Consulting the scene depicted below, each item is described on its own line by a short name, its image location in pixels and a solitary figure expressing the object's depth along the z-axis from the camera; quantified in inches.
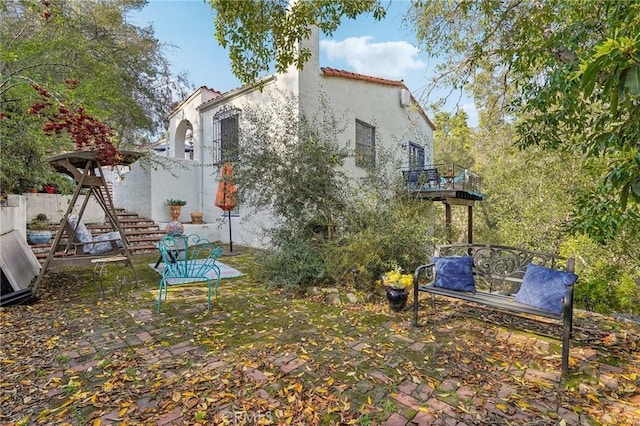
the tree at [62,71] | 208.7
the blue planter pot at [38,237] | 282.0
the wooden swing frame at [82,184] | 180.4
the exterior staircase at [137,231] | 337.7
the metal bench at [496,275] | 122.0
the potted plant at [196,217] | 413.1
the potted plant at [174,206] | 403.5
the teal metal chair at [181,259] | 170.5
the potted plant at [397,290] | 161.3
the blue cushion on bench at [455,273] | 144.9
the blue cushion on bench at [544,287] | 114.8
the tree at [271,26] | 159.9
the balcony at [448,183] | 379.6
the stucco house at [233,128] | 346.2
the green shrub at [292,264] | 198.6
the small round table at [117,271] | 189.9
